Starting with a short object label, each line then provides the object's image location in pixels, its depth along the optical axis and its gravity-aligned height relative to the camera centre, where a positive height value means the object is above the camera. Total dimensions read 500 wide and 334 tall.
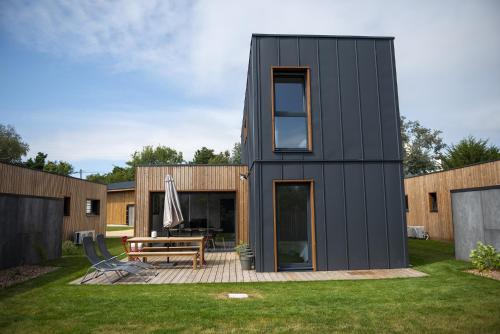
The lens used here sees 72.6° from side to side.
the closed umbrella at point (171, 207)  9.88 +0.13
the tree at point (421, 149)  36.84 +6.32
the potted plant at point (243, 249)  8.91 -1.04
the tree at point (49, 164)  43.75 +7.44
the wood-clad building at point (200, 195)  12.97 +0.62
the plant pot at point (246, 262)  8.52 -1.29
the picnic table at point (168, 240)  8.76 -0.73
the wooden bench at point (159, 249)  9.83 -1.10
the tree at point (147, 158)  60.75 +9.53
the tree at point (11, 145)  44.47 +9.14
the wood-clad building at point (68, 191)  12.20 +0.95
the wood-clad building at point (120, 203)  29.98 +0.82
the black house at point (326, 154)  8.31 +1.37
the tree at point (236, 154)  51.03 +8.55
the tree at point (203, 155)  51.34 +8.41
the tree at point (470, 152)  24.92 +4.06
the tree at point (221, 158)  50.97 +8.10
